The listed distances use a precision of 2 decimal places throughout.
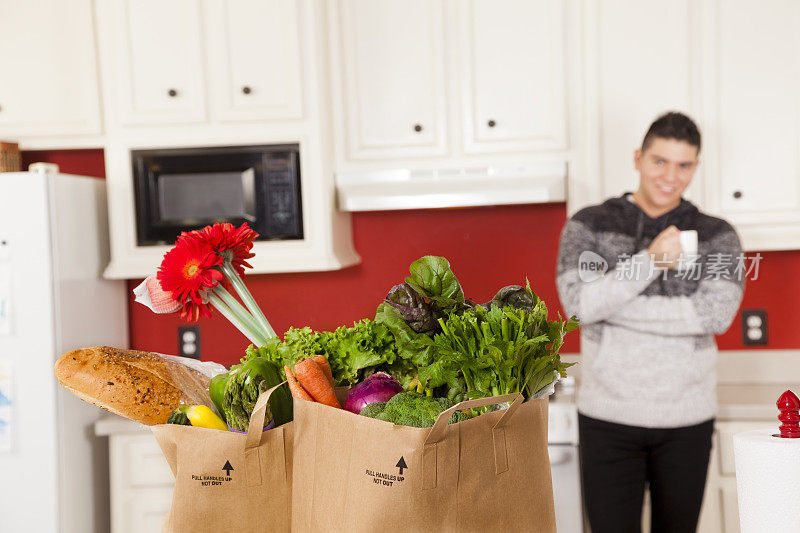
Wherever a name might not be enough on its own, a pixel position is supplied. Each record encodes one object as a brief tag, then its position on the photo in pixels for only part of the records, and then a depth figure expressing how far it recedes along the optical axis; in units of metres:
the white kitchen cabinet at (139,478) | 2.35
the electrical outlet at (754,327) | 2.61
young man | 1.97
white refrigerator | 2.18
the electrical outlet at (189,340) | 2.81
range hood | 2.41
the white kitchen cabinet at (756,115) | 2.32
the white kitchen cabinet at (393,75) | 2.46
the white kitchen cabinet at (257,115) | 2.38
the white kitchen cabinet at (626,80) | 2.35
